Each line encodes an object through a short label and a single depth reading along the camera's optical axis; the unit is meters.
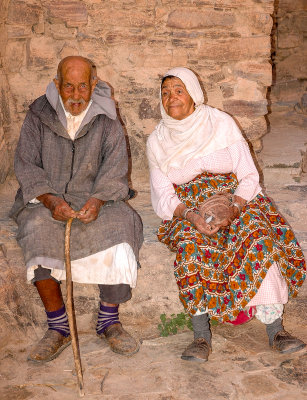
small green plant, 3.36
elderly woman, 2.91
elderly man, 3.04
